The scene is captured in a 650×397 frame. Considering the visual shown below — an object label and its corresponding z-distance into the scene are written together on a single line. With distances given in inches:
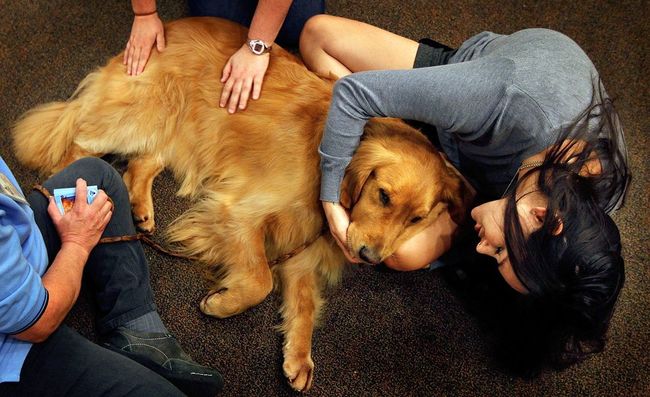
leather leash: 75.8
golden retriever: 69.6
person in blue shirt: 50.4
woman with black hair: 54.4
